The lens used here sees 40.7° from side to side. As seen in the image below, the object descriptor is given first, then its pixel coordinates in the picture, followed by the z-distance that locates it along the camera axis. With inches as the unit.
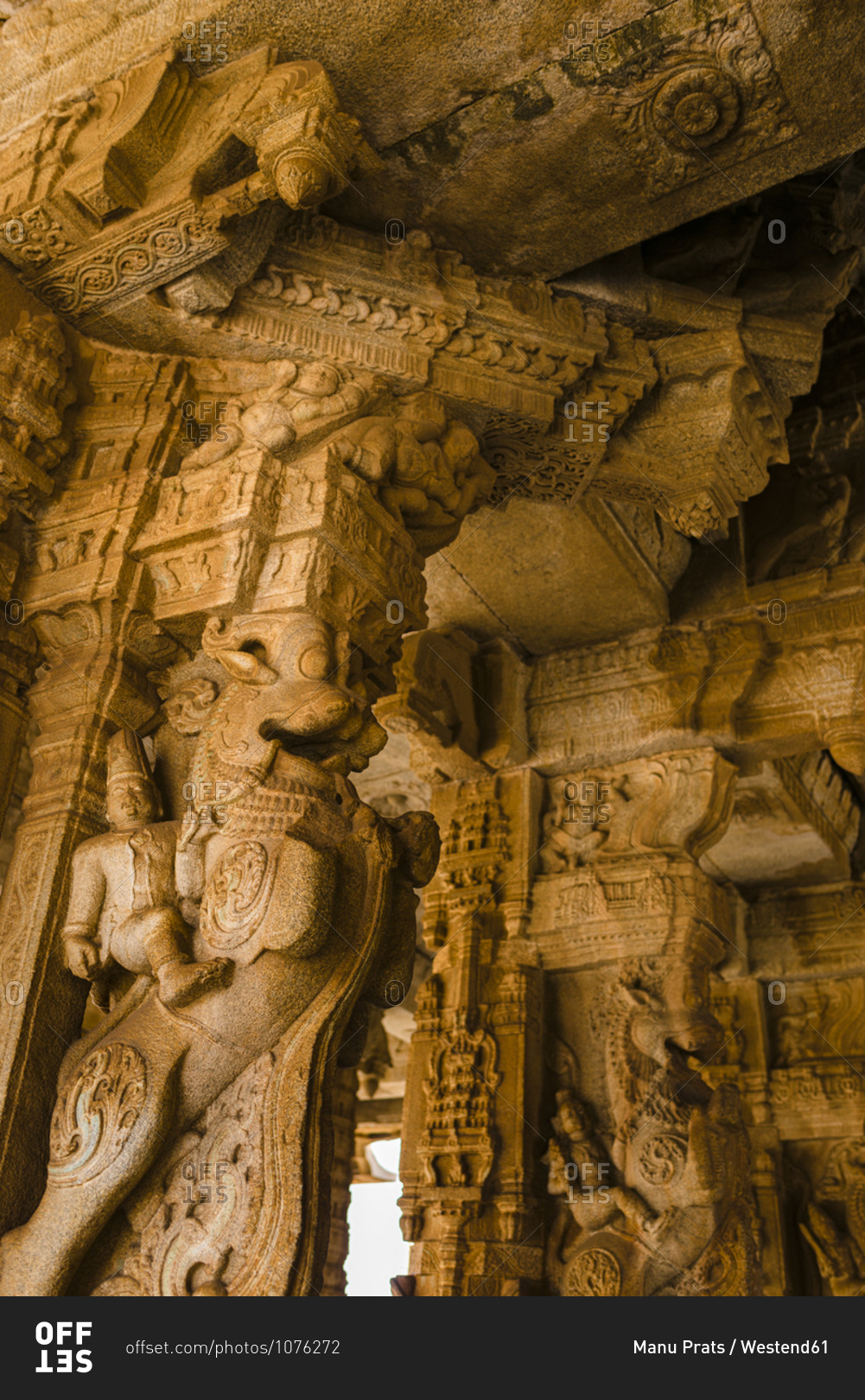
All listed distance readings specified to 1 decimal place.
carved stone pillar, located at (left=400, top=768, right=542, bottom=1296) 197.3
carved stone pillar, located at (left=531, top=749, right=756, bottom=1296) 190.4
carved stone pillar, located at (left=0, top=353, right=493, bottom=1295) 107.1
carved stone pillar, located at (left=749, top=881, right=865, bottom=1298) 298.8
